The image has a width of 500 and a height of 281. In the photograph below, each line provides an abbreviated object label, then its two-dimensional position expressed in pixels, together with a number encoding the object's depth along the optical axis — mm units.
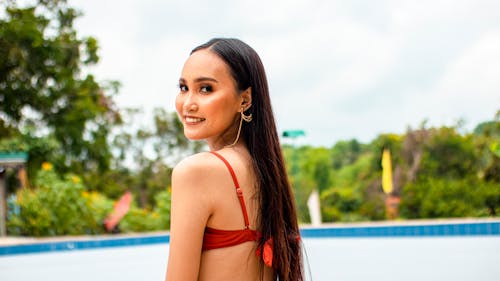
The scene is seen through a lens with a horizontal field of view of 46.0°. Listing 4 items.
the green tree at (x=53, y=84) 12438
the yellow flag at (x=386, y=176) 11953
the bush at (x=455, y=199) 11898
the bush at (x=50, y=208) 9719
